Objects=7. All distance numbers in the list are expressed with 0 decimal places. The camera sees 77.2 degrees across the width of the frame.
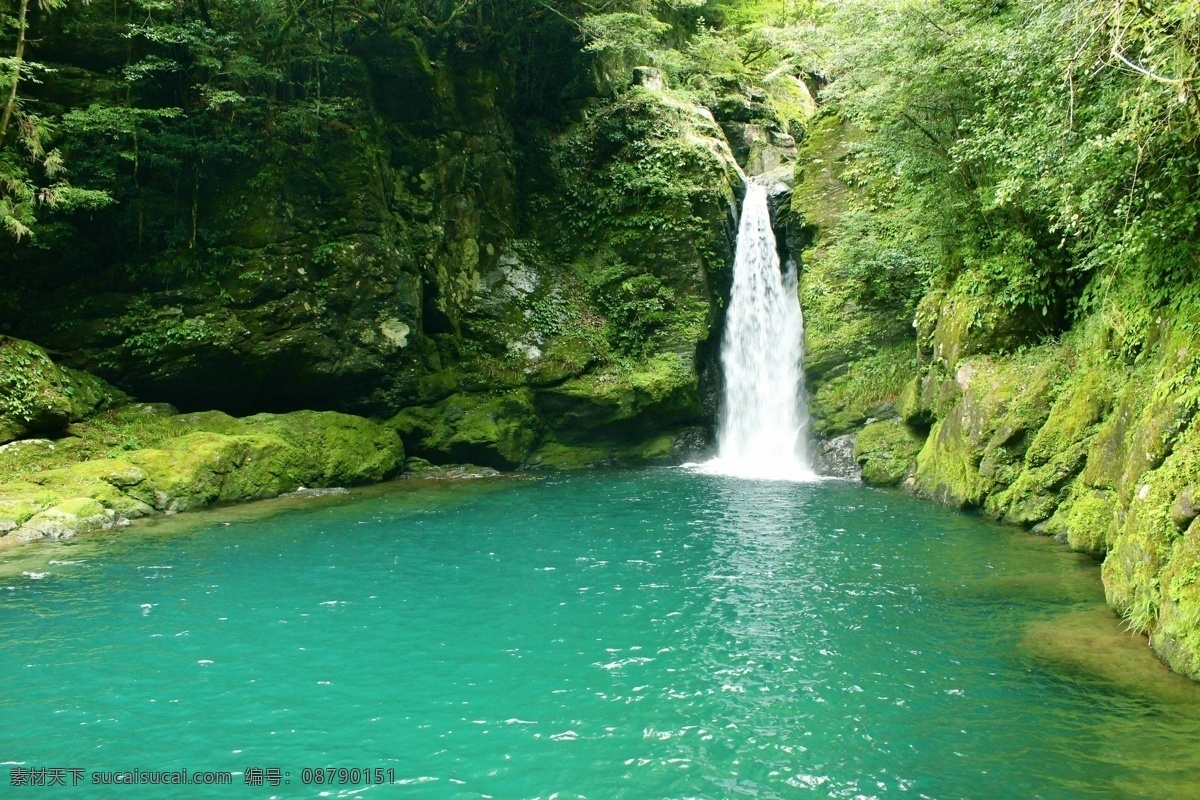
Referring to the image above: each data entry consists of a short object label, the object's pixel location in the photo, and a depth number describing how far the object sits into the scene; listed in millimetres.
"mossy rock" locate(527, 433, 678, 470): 18766
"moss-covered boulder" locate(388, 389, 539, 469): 17609
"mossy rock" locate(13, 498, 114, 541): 10492
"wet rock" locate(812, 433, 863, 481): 16623
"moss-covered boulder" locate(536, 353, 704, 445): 18625
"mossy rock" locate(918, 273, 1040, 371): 12461
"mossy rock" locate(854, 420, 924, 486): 15102
